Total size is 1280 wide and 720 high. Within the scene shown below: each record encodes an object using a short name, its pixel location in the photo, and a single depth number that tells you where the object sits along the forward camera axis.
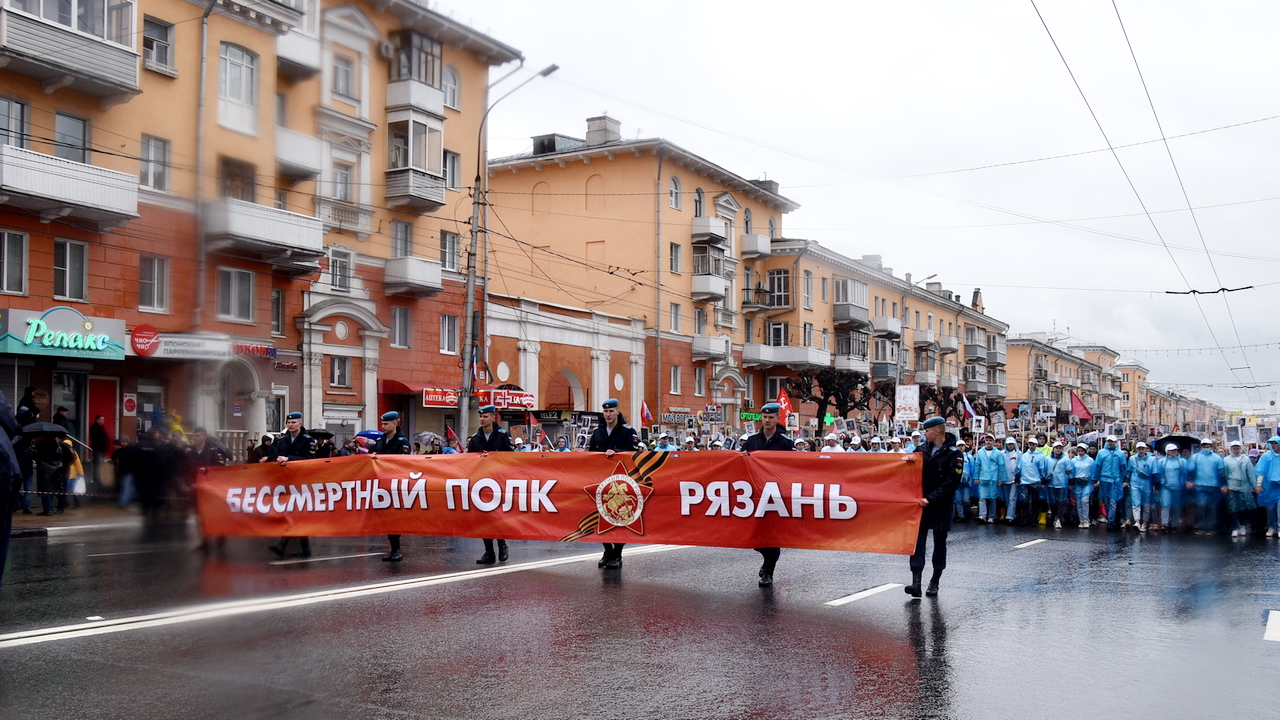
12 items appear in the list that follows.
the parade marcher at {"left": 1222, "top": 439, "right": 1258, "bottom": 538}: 18.92
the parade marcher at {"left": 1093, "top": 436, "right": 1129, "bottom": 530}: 20.34
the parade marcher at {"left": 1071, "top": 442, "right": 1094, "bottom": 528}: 20.59
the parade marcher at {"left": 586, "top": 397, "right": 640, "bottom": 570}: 11.91
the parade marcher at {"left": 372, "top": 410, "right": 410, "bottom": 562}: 13.02
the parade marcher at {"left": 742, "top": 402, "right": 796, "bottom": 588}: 11.29
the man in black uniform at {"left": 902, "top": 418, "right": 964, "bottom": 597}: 10.12
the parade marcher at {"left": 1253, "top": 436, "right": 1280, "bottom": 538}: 18.08
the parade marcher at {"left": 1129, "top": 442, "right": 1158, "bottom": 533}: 19.83
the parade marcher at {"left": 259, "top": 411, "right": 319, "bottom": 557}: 11.38
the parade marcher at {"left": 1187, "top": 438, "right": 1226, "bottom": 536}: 19.22
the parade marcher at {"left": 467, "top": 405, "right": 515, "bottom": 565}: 12.60
